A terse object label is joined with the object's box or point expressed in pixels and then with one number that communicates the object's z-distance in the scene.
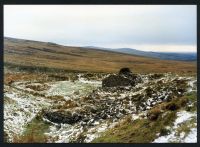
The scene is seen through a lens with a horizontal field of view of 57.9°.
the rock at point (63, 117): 14.91
